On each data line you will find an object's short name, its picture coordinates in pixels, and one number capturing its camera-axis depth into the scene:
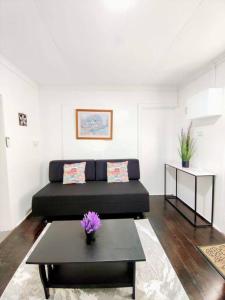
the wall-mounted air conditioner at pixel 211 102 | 2.34
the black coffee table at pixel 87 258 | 1.34
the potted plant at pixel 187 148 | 2.97
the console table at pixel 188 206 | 2.49
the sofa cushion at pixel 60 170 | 3.32
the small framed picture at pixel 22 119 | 2.79
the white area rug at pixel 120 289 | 1.42
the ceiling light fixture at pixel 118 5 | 1.31
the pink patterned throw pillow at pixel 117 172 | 3.27
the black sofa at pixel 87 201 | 2.58
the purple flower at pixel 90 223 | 1.52
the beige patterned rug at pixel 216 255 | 1.70
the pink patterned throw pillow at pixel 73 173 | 3.21
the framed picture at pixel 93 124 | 3.60
